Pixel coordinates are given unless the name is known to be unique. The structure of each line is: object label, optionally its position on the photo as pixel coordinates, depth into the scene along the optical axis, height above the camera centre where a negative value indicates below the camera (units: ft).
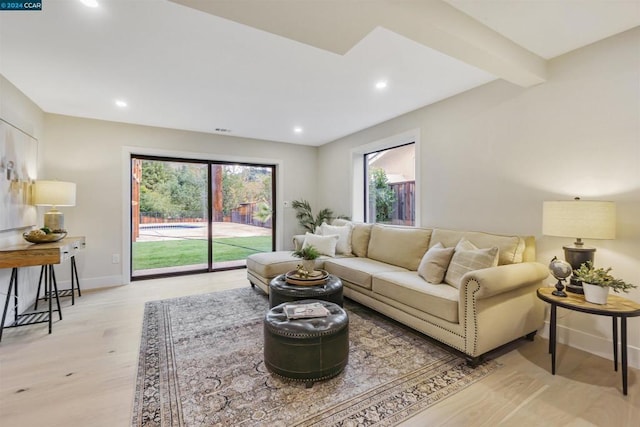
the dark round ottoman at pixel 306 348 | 5.90 -2.93
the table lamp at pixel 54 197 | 10.44 +0.52
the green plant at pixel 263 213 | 18.21 -0.12
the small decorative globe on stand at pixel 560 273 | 6.72 -1.47
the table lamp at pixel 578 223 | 6.38 -0.27
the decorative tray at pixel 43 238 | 9.21 -0.92
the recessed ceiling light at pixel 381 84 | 9.48 +4.42
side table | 5.75 -2.05
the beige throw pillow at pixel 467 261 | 7.63 -1.37
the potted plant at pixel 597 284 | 6.03 -1.57
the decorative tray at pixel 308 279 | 8.63 -2.14
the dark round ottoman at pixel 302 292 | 8.14 -2.39
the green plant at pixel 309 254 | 9.06 -1.38
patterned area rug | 5.19 -3.77
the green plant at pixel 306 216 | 18.62 -0.32
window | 13.55 +1.41
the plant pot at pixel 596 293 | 6.06 -1.79
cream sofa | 6.70 -2.23
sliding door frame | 13.94 +1.99
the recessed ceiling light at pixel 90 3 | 5.65 +4.24
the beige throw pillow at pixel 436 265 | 8.39 -1.62
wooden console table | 7.96 -1.44
